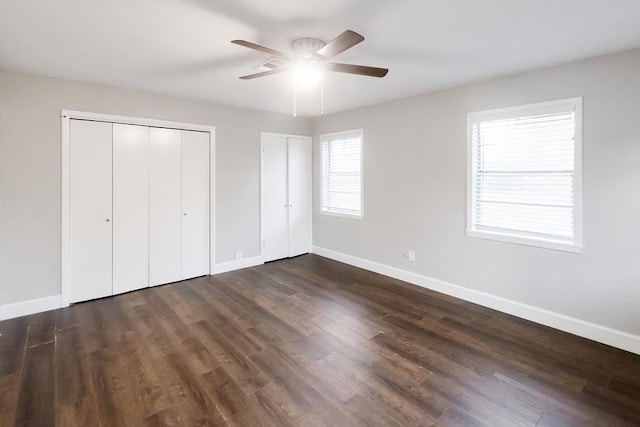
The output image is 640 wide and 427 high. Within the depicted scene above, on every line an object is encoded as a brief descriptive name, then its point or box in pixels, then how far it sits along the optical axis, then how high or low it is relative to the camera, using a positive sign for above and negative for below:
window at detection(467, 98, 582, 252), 2.95 +0.35
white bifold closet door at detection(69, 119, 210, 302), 3.66 +0.03
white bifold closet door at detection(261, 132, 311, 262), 5.28 +0.23
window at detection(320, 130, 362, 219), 5.11 +0.59
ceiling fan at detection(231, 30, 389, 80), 2.25 +1.14
